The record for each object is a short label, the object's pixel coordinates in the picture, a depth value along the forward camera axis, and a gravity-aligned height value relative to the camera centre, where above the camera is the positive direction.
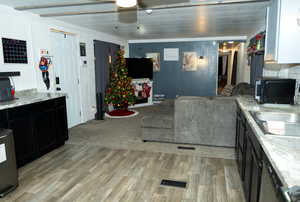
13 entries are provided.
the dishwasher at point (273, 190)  0.89 -0.59
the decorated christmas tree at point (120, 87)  6.21 -0.36
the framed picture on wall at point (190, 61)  7.59 +0.50
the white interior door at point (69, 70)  4.66 +0.13
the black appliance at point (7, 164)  2.38 -1.00
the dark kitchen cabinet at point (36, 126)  2.91 -0.77
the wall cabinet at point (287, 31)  2.05 +0.42
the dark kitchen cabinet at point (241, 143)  2.42 -0.83
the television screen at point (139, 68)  7.19 +0.26
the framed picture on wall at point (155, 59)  7.95 +0.58
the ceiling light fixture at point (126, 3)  1.93 +0.66
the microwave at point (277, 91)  2.73 -0.21
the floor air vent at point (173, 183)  2.64 -1.34
